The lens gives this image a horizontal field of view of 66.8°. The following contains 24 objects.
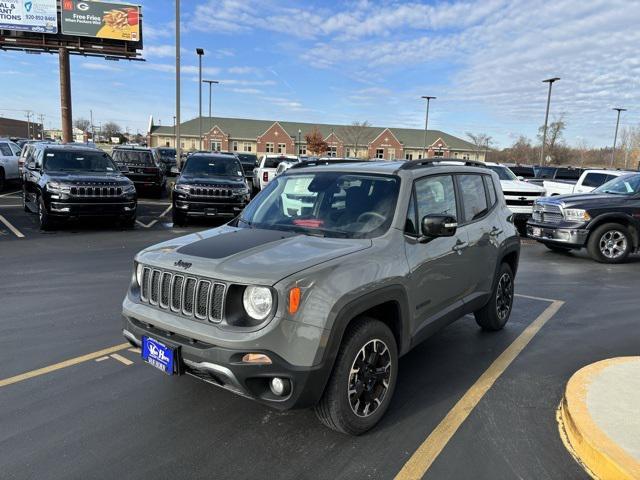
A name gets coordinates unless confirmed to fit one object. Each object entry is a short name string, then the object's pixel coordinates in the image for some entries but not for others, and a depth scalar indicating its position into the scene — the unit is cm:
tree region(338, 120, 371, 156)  7919
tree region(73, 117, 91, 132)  12973
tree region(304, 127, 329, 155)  7481
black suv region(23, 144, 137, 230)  1077
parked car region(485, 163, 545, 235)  1379
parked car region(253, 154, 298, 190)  1916
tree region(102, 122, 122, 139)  12255
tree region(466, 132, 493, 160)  8200
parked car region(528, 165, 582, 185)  2569
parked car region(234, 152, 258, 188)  3018
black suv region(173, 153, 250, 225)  1234
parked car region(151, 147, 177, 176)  3537
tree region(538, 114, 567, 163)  6381
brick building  8138
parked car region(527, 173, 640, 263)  980
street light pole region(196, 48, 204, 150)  2906
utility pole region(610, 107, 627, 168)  4040
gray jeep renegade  284
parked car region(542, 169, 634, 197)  1481
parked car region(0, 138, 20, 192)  1870
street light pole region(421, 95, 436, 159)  4322
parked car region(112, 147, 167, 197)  1870
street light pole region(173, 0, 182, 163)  1902
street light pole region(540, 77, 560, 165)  2799
